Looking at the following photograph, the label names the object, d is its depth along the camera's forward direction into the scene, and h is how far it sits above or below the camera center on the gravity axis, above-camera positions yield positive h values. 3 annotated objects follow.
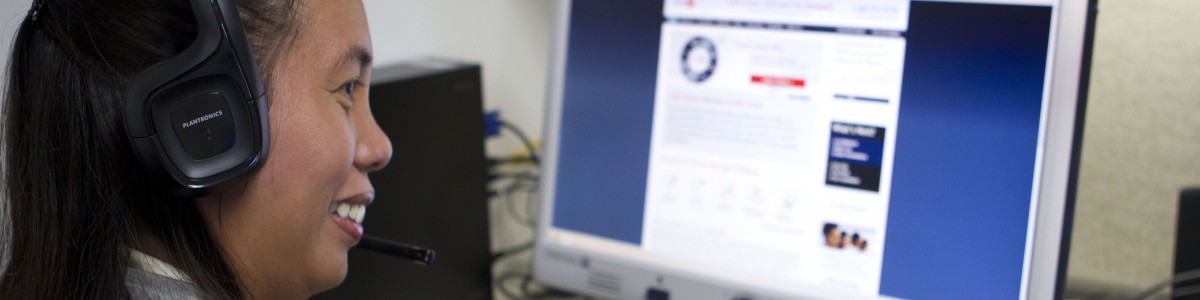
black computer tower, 0.81 -0.08
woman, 0.47 -0.05
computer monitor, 0.63 -0.01
